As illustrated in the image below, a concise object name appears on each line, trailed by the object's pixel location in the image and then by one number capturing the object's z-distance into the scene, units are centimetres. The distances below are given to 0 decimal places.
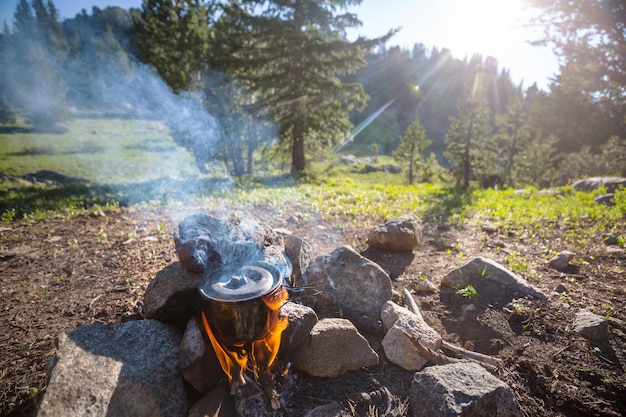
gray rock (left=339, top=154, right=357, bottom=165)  3903
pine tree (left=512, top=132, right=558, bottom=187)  2372
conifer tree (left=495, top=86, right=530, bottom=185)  2256
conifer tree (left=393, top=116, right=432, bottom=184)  2564
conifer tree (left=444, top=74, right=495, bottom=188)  1747
